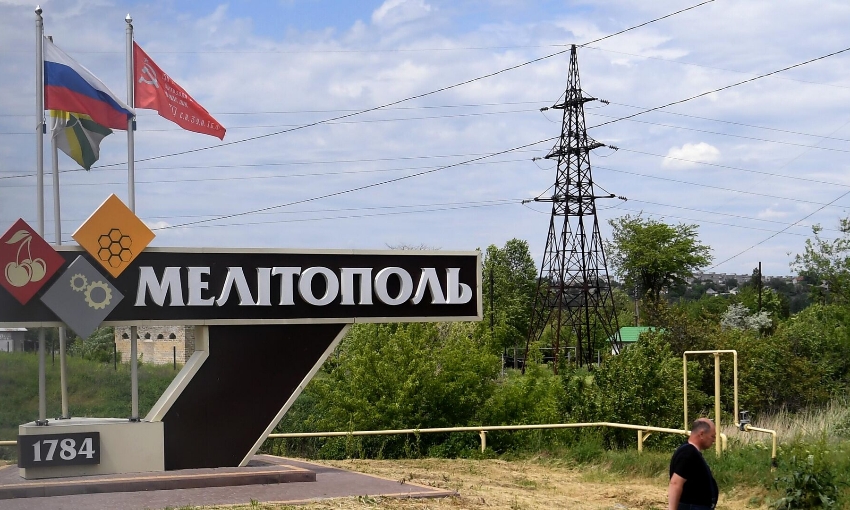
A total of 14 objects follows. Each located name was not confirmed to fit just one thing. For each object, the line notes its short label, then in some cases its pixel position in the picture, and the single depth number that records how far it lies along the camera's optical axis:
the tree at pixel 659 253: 84.75
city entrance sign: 14.84
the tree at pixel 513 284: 83.31
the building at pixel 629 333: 84.94
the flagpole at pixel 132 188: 15.44
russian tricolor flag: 15.34
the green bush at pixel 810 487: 13.40
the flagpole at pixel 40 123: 15.19
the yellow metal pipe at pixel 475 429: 19.25
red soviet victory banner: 16.42
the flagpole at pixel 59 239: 15.41
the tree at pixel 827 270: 59.56
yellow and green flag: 15.86
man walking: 8.80
